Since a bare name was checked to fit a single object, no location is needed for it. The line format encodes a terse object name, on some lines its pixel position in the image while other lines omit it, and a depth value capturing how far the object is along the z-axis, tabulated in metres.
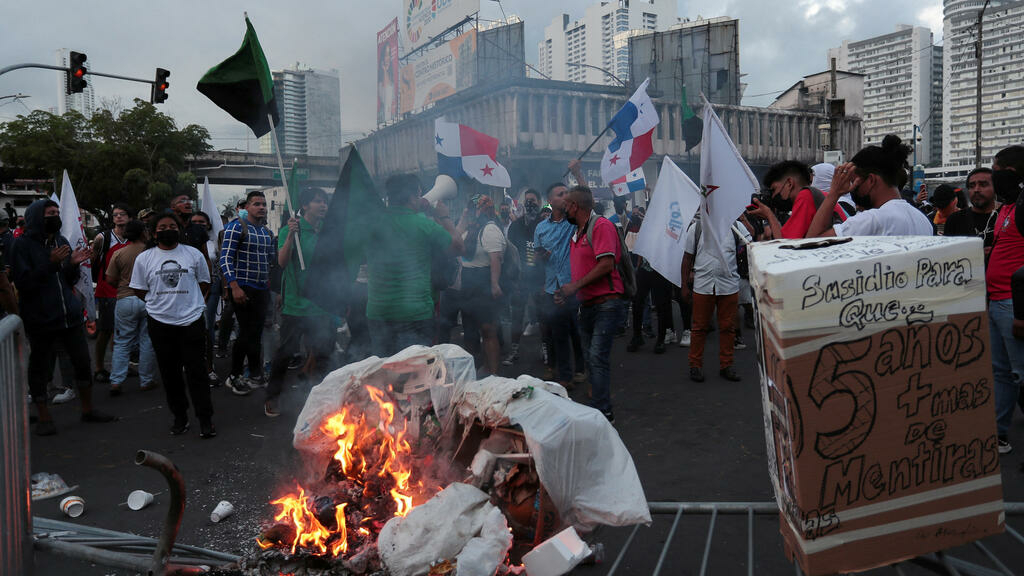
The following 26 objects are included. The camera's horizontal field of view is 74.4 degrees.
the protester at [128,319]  7.25
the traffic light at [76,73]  18.80
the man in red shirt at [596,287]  5.60
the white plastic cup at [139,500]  4.43
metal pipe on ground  2.60
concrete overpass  62.03
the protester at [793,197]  4.18
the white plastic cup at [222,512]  4.15
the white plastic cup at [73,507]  4.32
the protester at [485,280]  7.53
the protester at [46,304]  6.08
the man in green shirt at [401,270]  5.25
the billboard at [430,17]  37.12
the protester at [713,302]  7.20
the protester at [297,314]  6.41
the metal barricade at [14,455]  2.26
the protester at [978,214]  5.04
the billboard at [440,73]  36.59
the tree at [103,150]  37.97
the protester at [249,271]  6.85
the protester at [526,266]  8.95
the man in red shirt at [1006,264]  4.24
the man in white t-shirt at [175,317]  5.81
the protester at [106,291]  8.14
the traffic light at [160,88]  19.89
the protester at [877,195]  3.12
